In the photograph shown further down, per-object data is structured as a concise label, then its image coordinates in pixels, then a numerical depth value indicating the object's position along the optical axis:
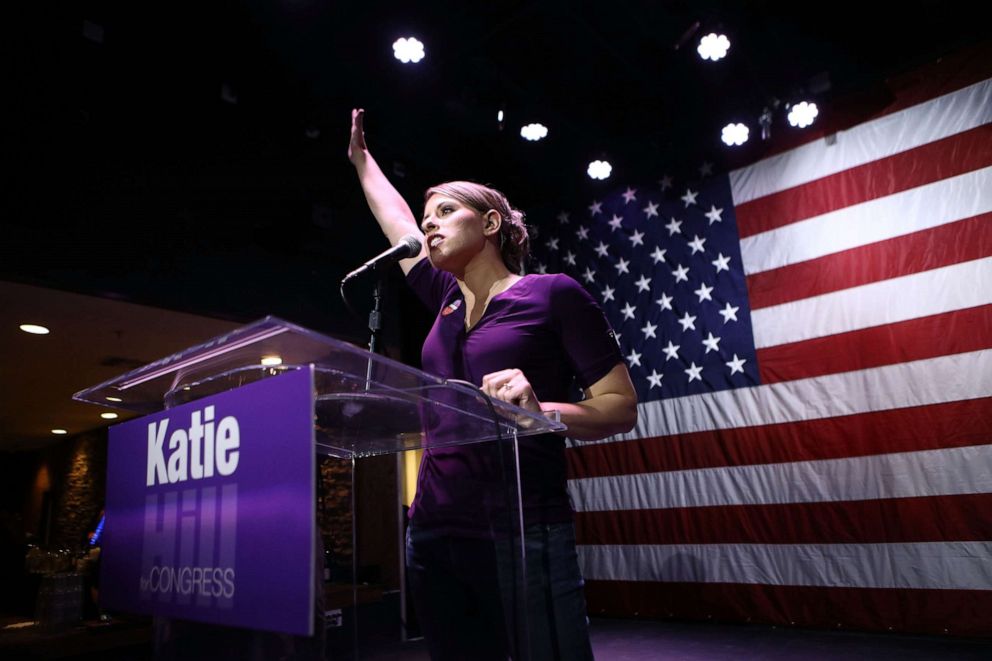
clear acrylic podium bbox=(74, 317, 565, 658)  0.77
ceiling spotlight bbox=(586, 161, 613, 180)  5.29
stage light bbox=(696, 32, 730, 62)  4.08
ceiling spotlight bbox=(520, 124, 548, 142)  5.05
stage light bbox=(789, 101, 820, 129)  4.41
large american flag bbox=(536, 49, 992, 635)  3.79
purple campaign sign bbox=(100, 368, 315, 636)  0.64
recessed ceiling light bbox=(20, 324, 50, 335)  5.00
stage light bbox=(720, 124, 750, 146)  4.68
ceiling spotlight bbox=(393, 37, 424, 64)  4.16
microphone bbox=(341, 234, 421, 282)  1.37
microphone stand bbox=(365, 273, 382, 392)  1.34
